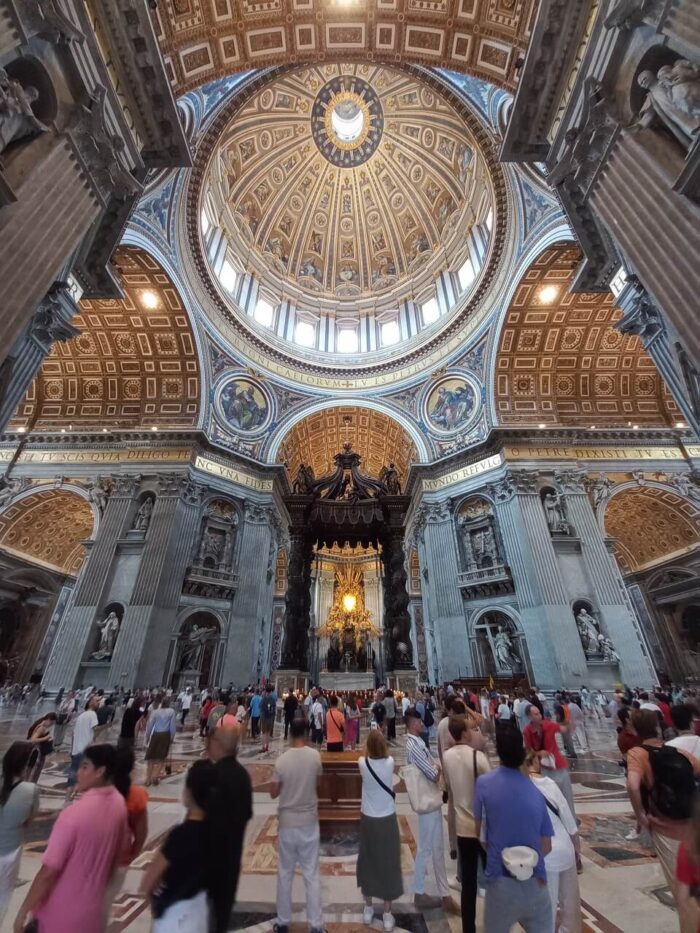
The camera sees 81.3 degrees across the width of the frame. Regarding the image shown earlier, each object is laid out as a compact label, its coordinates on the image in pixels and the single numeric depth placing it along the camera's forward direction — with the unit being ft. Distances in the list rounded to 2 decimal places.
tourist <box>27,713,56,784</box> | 11.90
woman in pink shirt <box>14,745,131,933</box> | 5.59
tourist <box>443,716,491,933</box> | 8.75
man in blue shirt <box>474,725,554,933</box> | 6.80
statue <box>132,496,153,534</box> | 60.18
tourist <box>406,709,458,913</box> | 10.41
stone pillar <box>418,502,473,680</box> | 59.43
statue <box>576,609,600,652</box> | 50.90
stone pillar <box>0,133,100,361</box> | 19.29
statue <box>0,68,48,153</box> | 17.93
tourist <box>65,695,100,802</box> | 19.29
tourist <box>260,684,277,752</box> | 29.15
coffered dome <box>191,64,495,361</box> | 77.51
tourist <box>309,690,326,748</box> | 30.53
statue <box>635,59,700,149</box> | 17.83
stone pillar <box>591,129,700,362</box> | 18.63
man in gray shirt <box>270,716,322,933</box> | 8.99
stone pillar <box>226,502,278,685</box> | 58.18
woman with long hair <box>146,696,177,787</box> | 20.17
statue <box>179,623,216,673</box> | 55.67
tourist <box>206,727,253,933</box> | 6.24
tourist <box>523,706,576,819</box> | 11.74
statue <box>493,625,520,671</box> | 54.34
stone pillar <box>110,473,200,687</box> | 50.08
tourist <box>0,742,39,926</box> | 7.37
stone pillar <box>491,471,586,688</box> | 49.88
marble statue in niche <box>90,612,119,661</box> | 50.37
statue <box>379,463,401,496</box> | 47.96
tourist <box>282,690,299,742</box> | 30.63
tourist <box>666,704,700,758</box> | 10.48
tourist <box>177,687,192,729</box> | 41.45
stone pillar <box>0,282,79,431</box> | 23.44
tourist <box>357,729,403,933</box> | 9.58
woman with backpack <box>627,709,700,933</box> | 6.64
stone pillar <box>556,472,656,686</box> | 49.65
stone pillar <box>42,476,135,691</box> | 49.24
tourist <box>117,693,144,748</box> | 23.49
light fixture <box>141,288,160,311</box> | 63.50
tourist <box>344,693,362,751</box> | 26.30
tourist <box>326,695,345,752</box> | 18.39
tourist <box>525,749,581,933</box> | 7.92
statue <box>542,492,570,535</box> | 59.11
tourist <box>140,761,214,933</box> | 5.73
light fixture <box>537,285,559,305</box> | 63.21
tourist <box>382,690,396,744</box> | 29.89
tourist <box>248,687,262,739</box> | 32.19
